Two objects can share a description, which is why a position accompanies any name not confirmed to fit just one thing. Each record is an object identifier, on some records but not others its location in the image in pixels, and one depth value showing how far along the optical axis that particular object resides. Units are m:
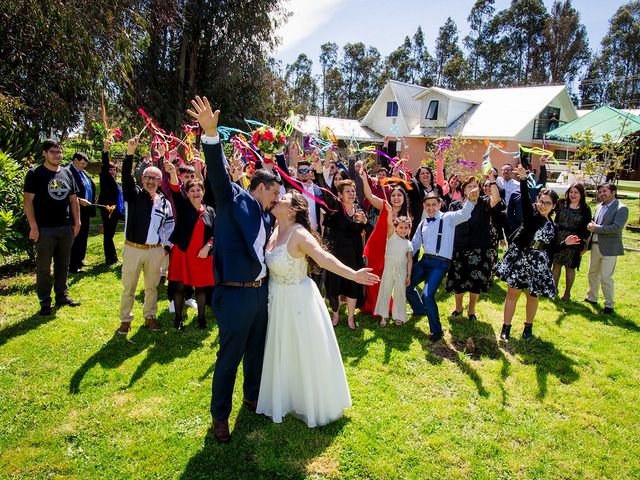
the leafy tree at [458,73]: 54.78
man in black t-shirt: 5.74
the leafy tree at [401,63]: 63.45
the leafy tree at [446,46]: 61.22
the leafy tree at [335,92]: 66.77
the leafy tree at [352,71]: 67.51
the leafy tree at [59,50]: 8.38
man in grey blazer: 6.86
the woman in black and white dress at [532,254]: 5.33
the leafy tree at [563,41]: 47.26
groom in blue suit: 3.38
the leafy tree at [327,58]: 70.94
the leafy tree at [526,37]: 50.00
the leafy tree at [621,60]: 49.47
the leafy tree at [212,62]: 16.36
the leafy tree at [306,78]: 66.00
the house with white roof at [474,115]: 28.00
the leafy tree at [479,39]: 56.41
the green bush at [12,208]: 7.03
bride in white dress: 3.59
